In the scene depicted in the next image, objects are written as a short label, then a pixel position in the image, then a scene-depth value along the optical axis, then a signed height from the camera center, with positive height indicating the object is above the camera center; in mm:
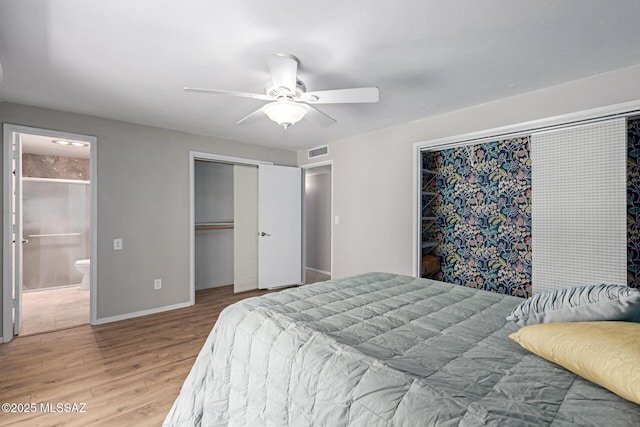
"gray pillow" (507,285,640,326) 1144 -378
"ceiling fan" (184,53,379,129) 1846 +796
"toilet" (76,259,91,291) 4730 -875
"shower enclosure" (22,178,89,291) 4891 -252
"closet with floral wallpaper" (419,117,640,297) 2414 +70
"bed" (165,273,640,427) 885 -553
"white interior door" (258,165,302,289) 4789 -191
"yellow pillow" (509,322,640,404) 851 -443
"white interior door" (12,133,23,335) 3098 -273
